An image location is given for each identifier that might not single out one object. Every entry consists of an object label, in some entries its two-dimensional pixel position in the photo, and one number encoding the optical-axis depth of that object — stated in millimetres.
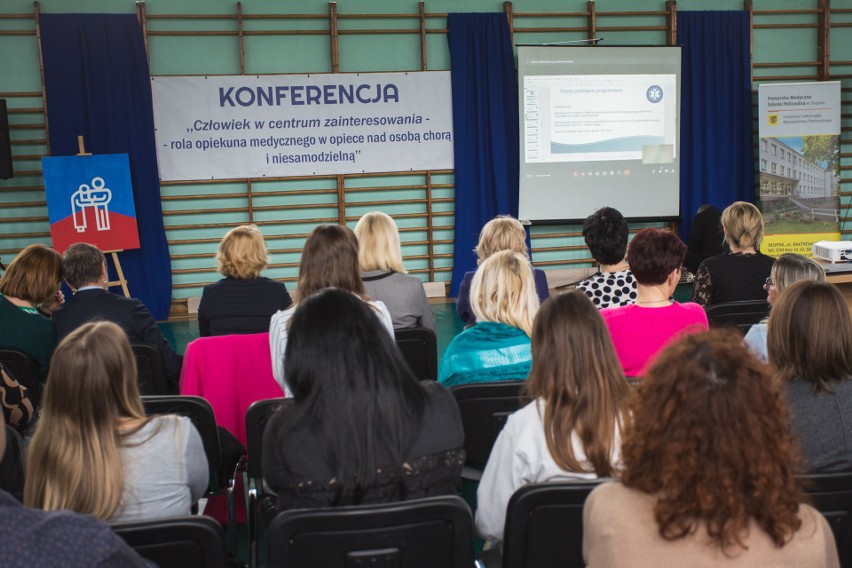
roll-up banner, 8898
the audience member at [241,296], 3818
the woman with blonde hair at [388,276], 3857
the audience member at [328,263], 3105
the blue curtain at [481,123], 8516
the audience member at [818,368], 1978
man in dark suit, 3518
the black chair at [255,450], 2475
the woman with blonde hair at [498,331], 2803
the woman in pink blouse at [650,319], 2928
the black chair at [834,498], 1688
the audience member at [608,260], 3717
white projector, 5270
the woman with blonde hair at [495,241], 4223
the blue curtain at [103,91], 7711
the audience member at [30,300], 3436
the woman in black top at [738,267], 4141
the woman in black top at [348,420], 1764
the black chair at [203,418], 2559
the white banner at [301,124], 8086
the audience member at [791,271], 3053
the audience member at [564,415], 1870
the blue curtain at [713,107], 8969
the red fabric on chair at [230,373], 3238
